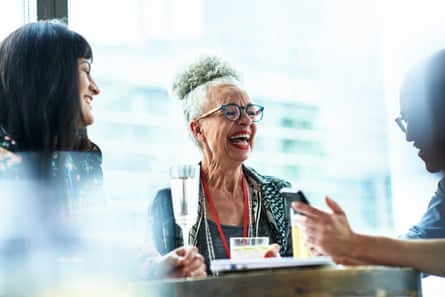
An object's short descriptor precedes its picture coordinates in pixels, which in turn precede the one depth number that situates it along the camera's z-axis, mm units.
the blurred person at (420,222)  1365
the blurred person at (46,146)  1492
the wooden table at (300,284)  1064
